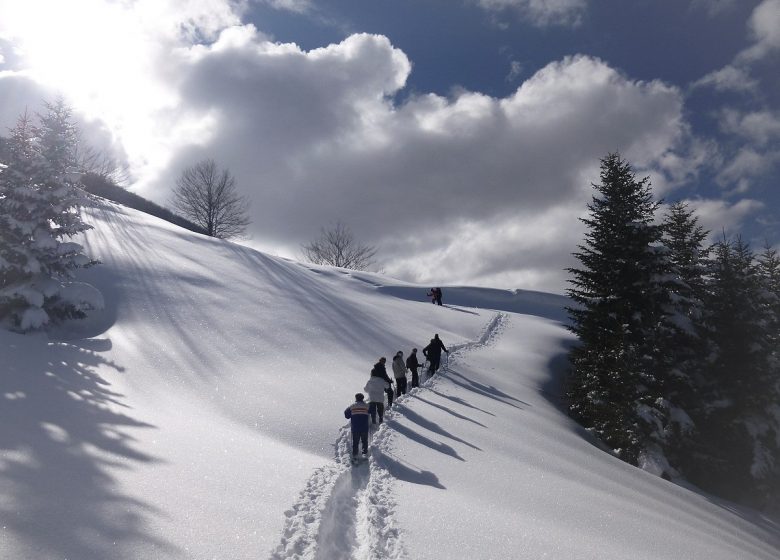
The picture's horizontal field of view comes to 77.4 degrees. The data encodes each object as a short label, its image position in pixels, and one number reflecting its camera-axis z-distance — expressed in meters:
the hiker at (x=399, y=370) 16.02
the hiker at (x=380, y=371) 12.77
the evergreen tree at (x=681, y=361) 18.44
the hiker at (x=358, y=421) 10.24
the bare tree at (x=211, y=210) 54.62
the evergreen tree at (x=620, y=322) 17.59
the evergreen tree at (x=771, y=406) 21.64
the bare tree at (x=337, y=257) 75.06
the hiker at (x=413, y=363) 17.40
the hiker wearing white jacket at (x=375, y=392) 12.73
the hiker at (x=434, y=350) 19.67
